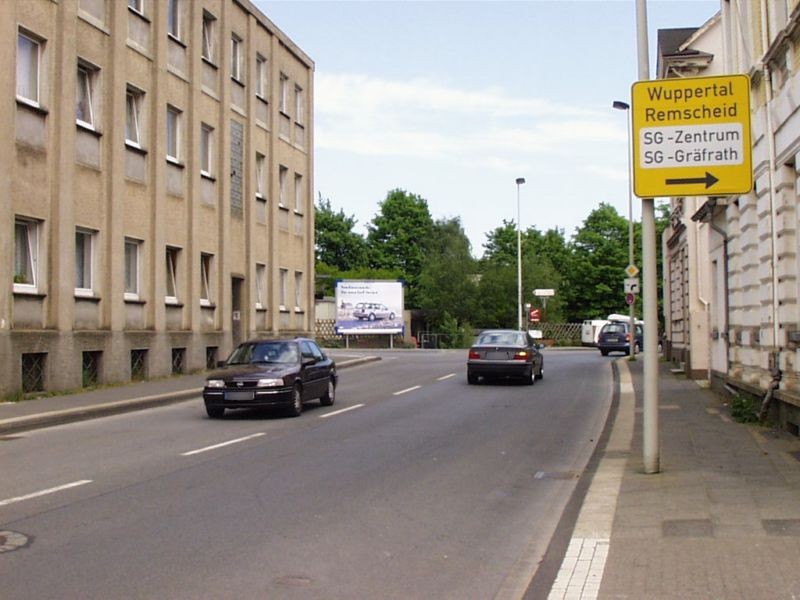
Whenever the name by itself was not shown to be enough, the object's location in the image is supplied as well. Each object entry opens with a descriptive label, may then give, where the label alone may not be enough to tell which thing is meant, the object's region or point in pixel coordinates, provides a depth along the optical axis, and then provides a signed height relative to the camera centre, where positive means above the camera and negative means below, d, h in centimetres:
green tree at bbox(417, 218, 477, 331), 6881 +301
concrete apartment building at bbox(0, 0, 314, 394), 1998 +396
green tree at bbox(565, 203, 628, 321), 8669 +569
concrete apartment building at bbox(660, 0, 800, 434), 1260 +155
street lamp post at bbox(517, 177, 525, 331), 5908 +417
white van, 6288 -39
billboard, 5975 +145
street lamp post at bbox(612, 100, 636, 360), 3681 +543
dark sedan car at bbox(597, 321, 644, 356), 4475 -68
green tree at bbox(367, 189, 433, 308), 8925 +918
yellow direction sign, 931 +191
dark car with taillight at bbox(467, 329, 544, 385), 2420 -87
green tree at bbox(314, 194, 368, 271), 8938 +852
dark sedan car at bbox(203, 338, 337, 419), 1634 -87
